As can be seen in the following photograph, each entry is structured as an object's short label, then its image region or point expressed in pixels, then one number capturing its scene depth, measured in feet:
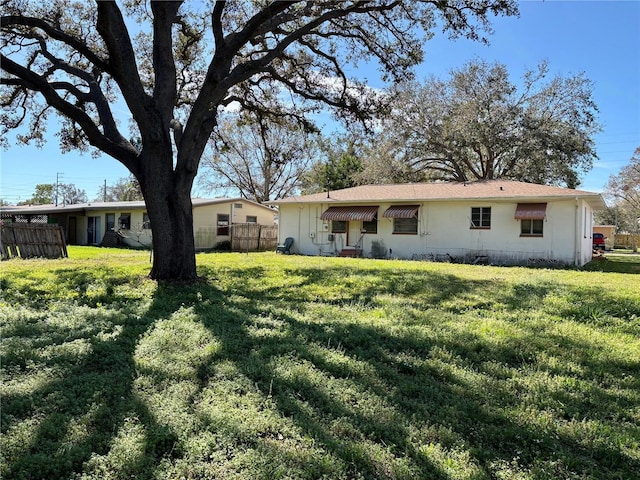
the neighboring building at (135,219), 72.43
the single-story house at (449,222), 48.74
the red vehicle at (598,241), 96.36
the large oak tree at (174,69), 27.09
